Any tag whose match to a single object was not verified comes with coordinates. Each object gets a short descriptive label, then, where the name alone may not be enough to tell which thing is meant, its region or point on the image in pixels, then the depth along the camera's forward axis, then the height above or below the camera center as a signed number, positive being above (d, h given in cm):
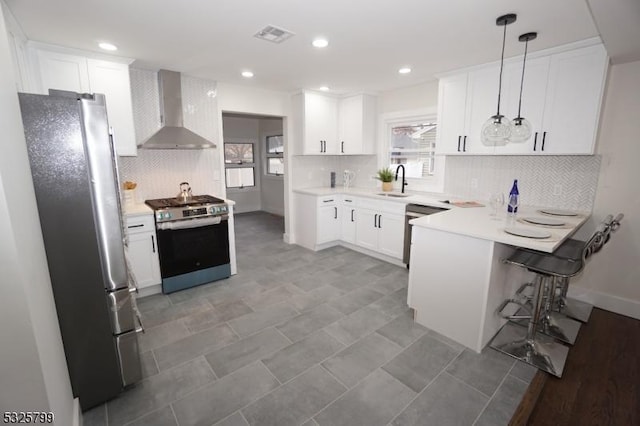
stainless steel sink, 420 -45
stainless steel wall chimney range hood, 341 +54
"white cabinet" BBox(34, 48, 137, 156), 270 +79
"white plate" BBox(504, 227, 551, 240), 207 -49
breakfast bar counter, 220 -83
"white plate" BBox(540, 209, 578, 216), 287 -47
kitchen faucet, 440 -26
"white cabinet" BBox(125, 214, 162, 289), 305 -90
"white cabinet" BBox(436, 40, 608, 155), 262 +62
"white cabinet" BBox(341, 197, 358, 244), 463 -87
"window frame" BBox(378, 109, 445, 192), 414 +33
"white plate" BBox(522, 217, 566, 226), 246 -48
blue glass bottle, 280 -33
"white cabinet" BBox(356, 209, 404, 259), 399 -96
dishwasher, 359 -63
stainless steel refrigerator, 154 -39
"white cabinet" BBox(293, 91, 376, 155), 466 +64
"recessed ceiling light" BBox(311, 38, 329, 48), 256 +105
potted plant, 452 -23
